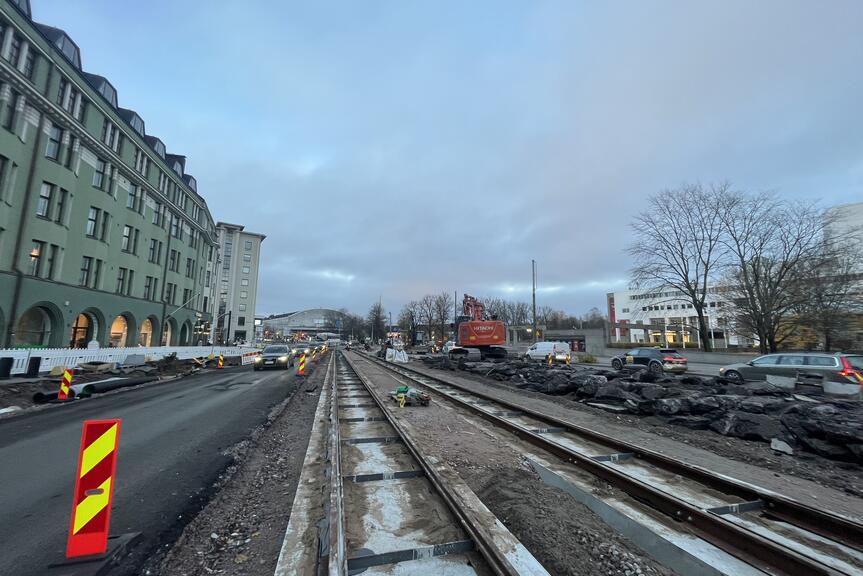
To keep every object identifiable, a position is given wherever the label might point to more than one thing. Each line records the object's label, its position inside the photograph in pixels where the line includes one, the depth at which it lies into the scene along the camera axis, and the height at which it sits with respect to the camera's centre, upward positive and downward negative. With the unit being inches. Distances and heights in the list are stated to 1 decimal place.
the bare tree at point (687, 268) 1414.9 +274.8
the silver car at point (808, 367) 537.0 -37.1
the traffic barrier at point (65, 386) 483.2 -62.2
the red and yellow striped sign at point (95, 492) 127.8 -51.1
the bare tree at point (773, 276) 1245.7 +215.7
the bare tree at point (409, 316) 3735.2 +223.2
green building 823.1 +345.5
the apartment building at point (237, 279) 3225.9 +490.5
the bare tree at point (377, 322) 4308.6 +177.4
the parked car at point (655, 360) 911.7 -46.1
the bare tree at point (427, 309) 3727.9 +281.2
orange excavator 1082.7 +6.5
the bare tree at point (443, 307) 3552.2 +290.9
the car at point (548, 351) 1158.4 -35.3
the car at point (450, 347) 1163.8 -23.0
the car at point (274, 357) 1004.6 -50.9
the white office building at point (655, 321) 2844.5 +188.1
